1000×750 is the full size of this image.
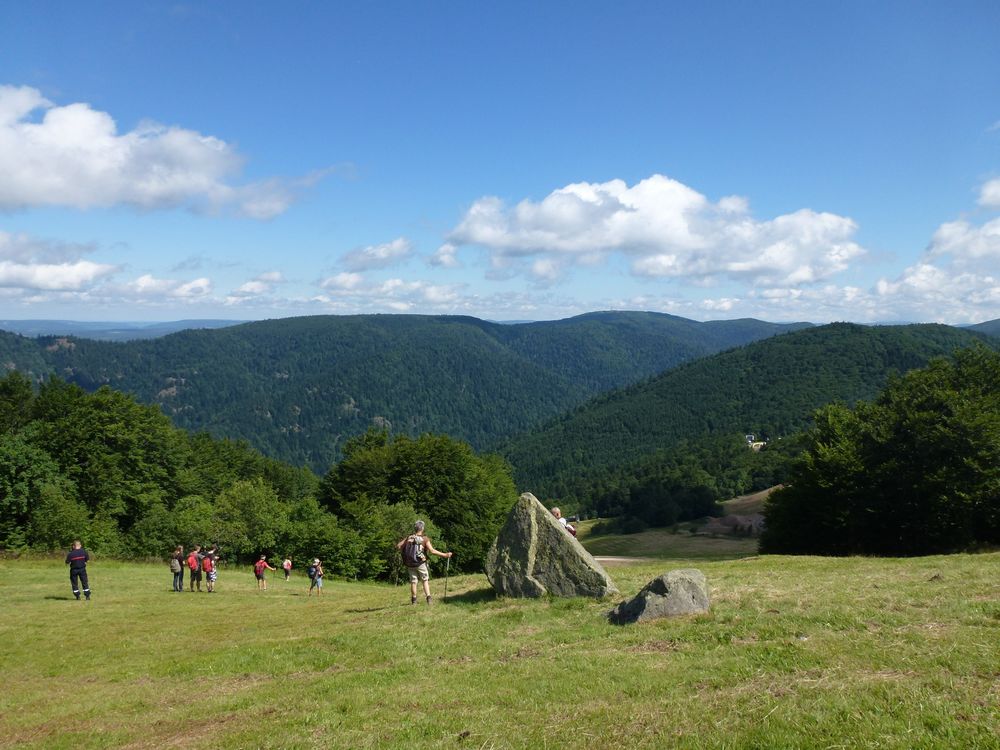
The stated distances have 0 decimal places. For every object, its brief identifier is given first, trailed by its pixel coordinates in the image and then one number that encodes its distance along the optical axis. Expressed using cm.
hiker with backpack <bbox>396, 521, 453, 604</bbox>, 1895
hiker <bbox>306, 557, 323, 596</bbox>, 3252
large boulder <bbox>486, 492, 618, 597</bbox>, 1750
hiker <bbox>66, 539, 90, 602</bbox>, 2450
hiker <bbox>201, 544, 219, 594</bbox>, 2831
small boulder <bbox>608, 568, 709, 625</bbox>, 1450
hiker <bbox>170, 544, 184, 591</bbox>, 2780
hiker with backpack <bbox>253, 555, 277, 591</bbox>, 3130
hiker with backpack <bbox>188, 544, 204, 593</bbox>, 2792
